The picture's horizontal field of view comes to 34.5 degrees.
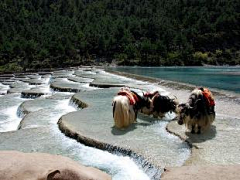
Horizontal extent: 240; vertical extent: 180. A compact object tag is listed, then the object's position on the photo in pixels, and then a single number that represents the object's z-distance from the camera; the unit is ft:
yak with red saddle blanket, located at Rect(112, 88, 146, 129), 38.52
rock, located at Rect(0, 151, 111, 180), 17.92
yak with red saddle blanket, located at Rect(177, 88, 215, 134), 33.88
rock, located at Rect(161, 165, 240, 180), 21.71
